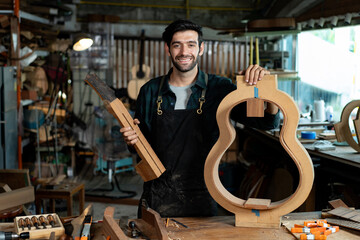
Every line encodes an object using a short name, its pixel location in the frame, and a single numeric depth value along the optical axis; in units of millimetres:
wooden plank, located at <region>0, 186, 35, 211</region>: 2645
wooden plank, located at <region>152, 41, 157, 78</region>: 8891
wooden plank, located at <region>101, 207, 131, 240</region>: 1931
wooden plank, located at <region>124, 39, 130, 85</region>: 8812
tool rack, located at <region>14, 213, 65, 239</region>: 2020
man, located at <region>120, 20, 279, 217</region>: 2662
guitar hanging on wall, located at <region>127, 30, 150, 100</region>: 8320
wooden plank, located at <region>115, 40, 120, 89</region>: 8766
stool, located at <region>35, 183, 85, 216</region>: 4359
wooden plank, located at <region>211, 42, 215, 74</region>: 8998
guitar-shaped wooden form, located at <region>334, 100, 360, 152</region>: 3470
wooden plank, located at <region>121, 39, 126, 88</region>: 8773
